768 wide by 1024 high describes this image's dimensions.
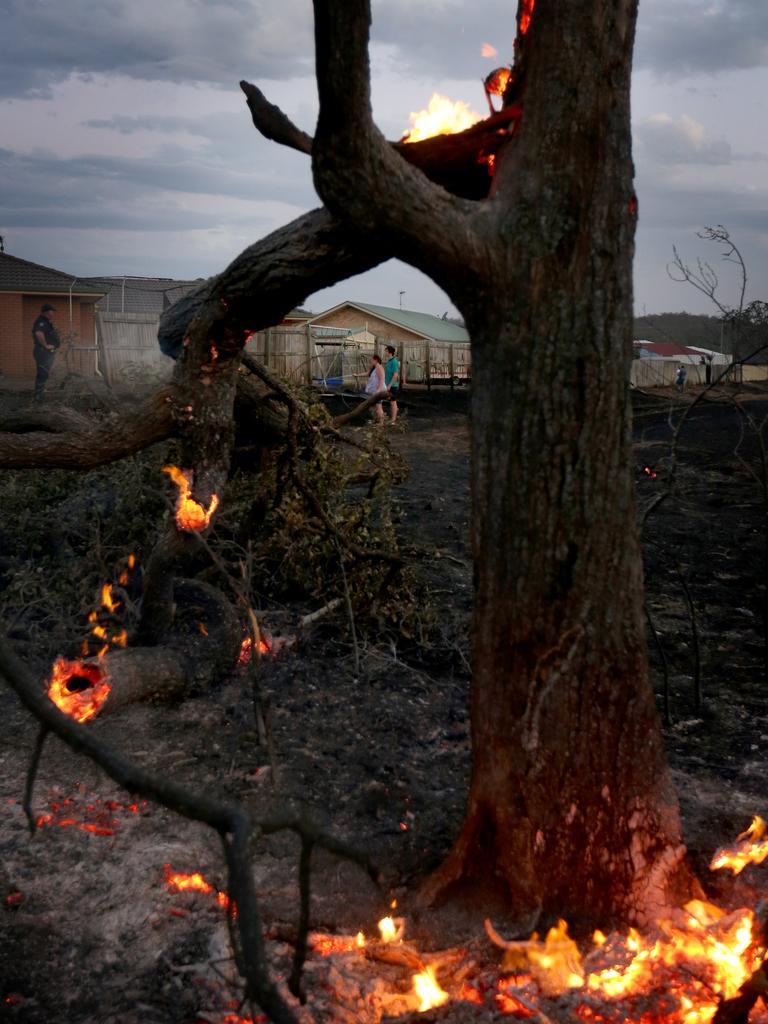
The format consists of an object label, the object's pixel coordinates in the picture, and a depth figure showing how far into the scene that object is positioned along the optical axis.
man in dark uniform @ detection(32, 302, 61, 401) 16.96
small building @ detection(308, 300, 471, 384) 33.09
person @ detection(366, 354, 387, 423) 18.06
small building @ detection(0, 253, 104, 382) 26.94
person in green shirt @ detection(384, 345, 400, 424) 19.97
